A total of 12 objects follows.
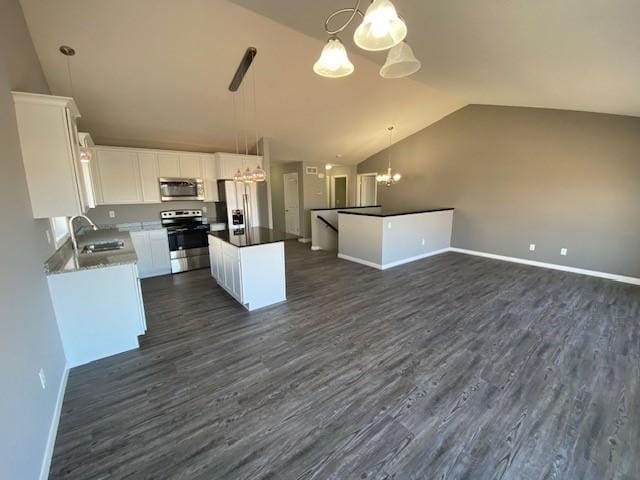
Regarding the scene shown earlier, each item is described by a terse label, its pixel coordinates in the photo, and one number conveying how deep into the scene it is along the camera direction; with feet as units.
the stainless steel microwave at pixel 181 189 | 16.44
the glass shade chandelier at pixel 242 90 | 11.33
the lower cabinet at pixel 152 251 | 15.55
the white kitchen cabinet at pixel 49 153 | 6.77
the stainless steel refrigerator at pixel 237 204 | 18.06
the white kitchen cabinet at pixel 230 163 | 17.67
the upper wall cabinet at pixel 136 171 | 14.73
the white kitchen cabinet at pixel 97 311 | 7.90
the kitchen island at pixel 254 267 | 11.30
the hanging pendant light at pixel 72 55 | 9.38
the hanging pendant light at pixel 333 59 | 4.89
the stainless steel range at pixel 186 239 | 16.58
